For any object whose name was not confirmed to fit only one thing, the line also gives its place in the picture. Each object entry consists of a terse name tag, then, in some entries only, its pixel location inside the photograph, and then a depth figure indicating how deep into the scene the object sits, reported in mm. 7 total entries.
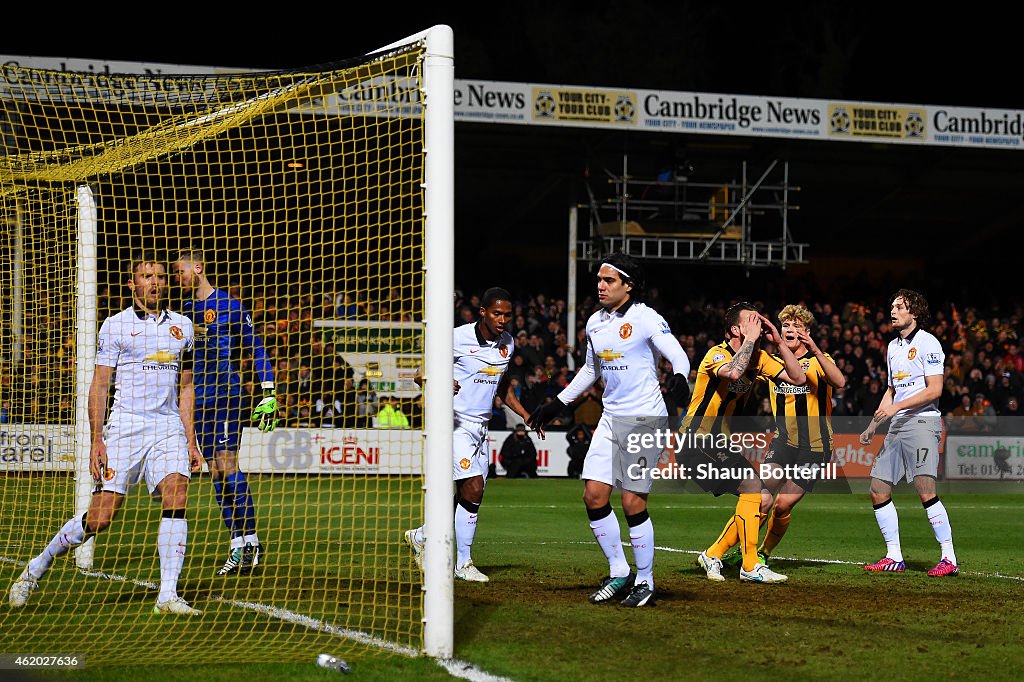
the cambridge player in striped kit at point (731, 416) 17422
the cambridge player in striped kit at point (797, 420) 18594
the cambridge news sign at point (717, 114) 47937
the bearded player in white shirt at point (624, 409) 15102
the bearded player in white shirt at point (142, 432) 14148
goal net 12148
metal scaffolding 51750
